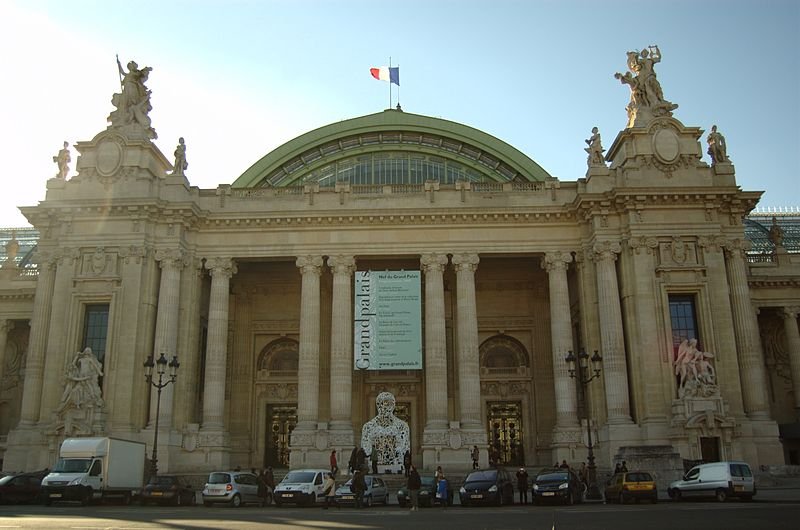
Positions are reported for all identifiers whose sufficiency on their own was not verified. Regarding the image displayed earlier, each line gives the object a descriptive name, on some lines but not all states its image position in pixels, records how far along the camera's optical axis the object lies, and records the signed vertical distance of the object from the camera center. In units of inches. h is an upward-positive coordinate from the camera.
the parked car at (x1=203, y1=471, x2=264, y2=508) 1016.9 -56.0
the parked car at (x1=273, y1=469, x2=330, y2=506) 1007.6 -54.1
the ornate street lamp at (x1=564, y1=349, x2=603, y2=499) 1061.1 +112.9
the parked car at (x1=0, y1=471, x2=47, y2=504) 1047.0 -52.5
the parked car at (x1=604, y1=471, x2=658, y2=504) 941.8 -55.1
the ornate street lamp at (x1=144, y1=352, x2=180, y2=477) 1152.5 +132.5
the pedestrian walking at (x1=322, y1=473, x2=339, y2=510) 978.7 -55.5
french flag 1876.2 +939.4
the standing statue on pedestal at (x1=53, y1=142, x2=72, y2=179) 1542.8 +597.0
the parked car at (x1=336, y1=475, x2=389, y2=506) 977.9 -62.3
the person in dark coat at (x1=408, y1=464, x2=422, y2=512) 949.2 -48.8
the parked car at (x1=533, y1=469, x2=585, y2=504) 940.6 -54.3
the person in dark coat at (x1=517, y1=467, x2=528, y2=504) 1030.4 -52.9
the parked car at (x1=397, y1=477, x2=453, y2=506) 997.8 -66.1
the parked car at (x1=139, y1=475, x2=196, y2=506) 994.1 -55.9
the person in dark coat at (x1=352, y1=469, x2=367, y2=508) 950.4 -49.5
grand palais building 1376.7 +275.3
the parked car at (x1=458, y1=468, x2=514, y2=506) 954.7 -55.5
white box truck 975.0 -30.3
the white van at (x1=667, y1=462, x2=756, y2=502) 953.5 -50.7
